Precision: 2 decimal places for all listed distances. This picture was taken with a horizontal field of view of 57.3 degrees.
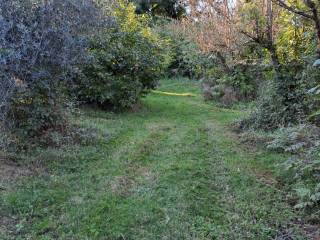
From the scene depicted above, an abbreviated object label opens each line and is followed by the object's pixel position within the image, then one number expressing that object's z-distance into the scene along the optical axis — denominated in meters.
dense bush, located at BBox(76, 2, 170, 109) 7.54
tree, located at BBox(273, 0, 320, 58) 3.14
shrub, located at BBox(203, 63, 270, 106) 10.44
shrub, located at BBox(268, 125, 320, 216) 3.20
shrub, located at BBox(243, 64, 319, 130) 5.84
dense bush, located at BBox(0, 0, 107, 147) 3.85
